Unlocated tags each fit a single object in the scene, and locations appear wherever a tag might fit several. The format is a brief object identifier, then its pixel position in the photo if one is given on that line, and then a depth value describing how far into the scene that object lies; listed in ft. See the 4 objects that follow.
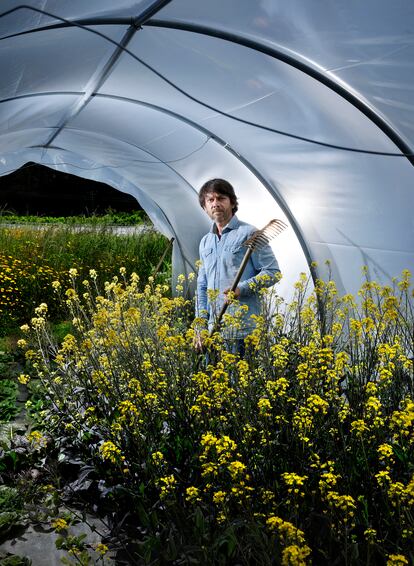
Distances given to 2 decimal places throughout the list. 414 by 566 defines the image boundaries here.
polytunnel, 10.87
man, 14.82
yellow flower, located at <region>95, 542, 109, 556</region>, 6.72
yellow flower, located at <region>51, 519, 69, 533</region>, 6.37
